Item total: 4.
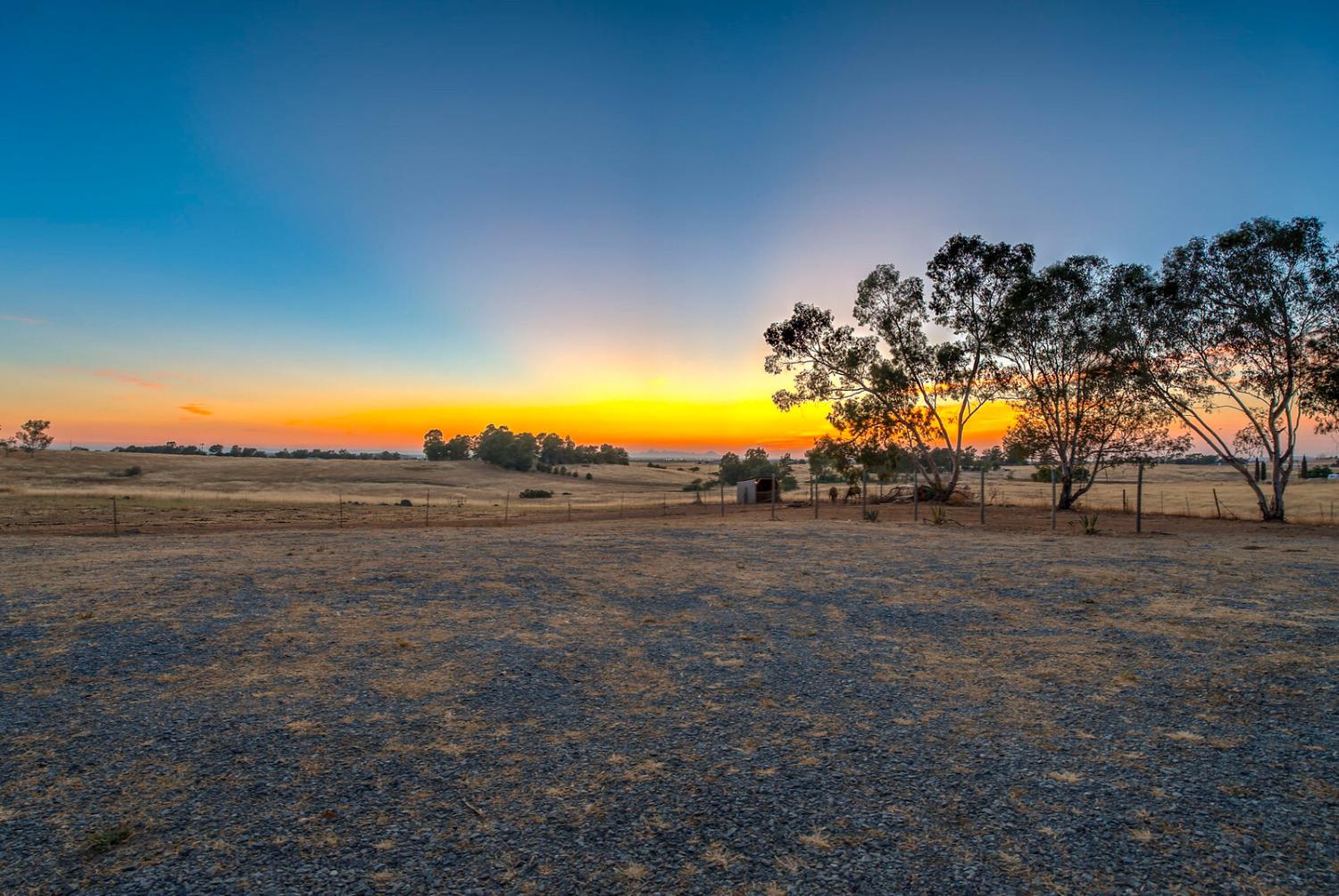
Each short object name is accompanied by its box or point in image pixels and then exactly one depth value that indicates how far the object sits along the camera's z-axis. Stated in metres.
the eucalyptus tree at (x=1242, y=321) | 20.75
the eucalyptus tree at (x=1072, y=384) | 25.61
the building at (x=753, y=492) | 37.50
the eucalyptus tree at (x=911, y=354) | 27.83
